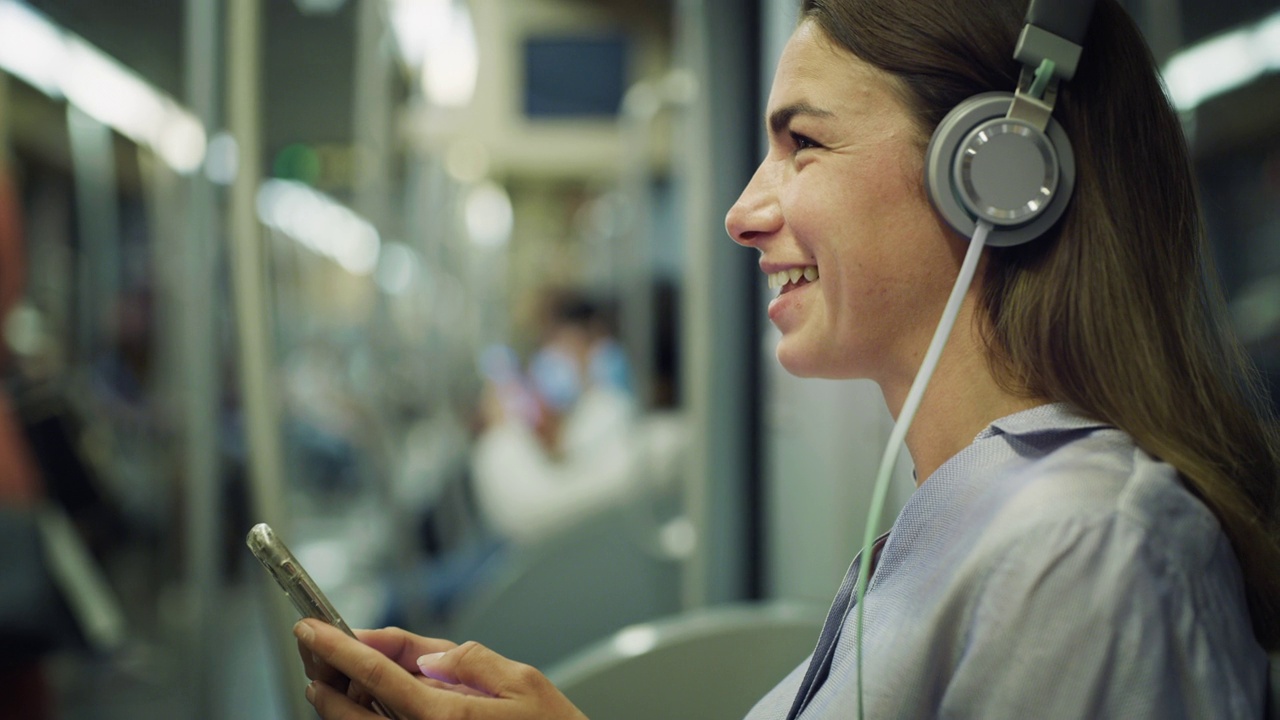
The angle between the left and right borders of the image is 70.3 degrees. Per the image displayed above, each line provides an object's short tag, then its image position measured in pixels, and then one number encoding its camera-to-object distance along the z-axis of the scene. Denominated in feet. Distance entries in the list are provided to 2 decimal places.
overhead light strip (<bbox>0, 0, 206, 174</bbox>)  7.84
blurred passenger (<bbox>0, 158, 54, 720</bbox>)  5.45
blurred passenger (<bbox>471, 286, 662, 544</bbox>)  10.38
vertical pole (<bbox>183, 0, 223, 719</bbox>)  5.67
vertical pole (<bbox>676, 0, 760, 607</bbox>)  6.62
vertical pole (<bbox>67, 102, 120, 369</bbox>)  10.81
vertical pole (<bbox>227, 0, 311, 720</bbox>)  4.35
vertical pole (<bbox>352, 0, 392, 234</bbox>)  7.47
